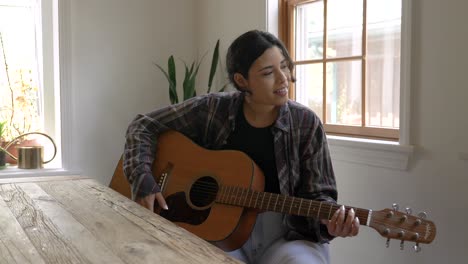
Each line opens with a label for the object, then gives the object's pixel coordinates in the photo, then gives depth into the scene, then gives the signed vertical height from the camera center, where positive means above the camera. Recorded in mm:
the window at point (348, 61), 2123 +220
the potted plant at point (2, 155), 3102 -260
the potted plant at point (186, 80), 3107 +186
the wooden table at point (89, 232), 1014 -275
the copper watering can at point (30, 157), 3098 -273
